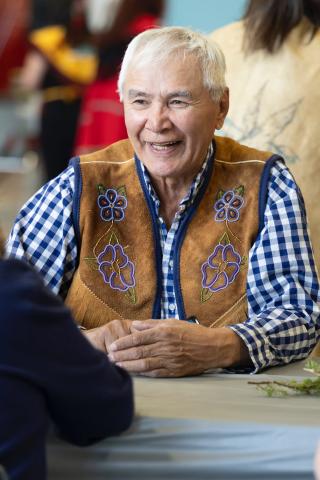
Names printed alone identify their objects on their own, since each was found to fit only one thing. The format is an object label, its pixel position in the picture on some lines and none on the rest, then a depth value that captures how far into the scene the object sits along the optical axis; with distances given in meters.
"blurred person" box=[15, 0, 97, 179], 7.64
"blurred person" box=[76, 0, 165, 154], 7.46
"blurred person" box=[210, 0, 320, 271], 4.59
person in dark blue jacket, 2.24
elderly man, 3.62
